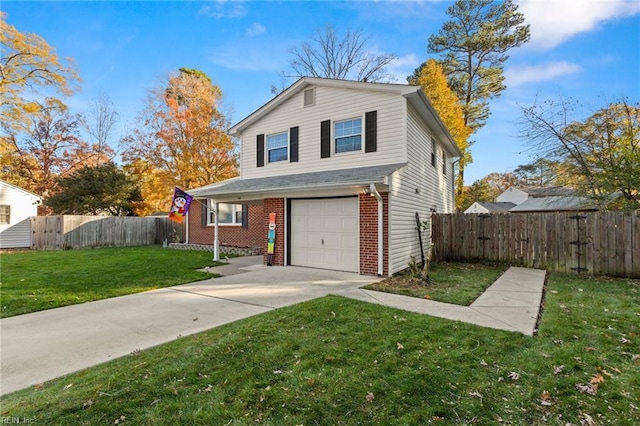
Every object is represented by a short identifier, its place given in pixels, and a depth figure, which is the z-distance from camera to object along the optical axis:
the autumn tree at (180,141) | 22.45
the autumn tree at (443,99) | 18.47
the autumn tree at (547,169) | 11.94
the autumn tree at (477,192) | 44.80
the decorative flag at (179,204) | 11.20
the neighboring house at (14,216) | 17.81
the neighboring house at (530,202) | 12.10
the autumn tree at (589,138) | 10.01
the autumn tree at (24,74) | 19.27
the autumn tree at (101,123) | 25.87
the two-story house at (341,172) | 8.47
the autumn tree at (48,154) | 25.56
